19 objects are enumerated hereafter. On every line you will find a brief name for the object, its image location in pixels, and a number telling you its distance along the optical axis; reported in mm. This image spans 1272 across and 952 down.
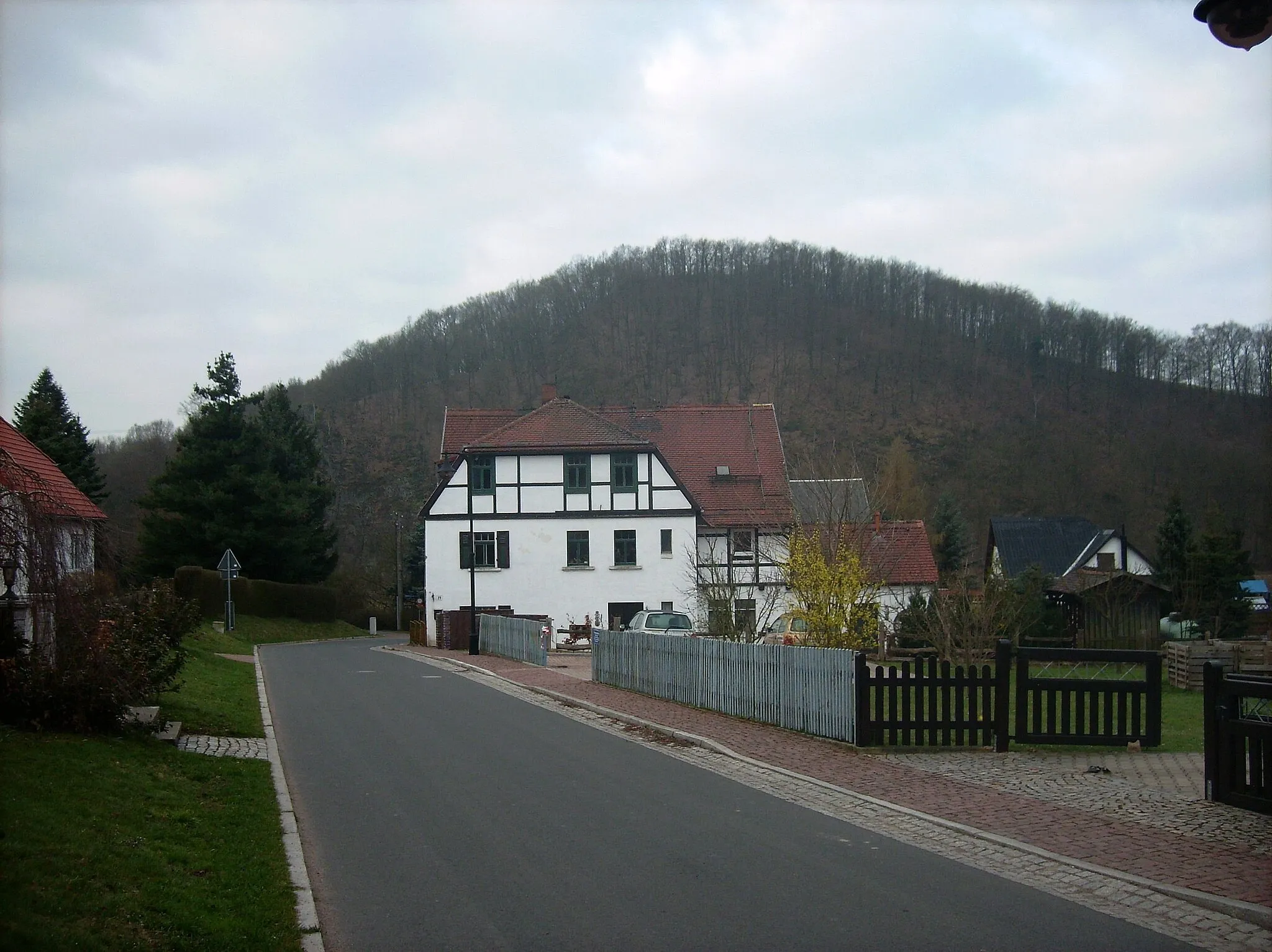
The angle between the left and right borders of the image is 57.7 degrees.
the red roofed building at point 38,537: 9766
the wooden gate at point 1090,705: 14133
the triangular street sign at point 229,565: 40781
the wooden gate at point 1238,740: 9992
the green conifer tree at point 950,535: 68250
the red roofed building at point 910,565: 47656
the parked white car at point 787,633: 31203
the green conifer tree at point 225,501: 58406
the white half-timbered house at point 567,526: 48406
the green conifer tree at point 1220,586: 37719
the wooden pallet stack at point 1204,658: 27438
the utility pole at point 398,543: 72250
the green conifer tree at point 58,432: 51844
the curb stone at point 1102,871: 7109
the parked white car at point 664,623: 34250
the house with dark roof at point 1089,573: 36719
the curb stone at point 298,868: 6668
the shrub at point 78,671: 10578
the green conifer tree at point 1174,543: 42688
